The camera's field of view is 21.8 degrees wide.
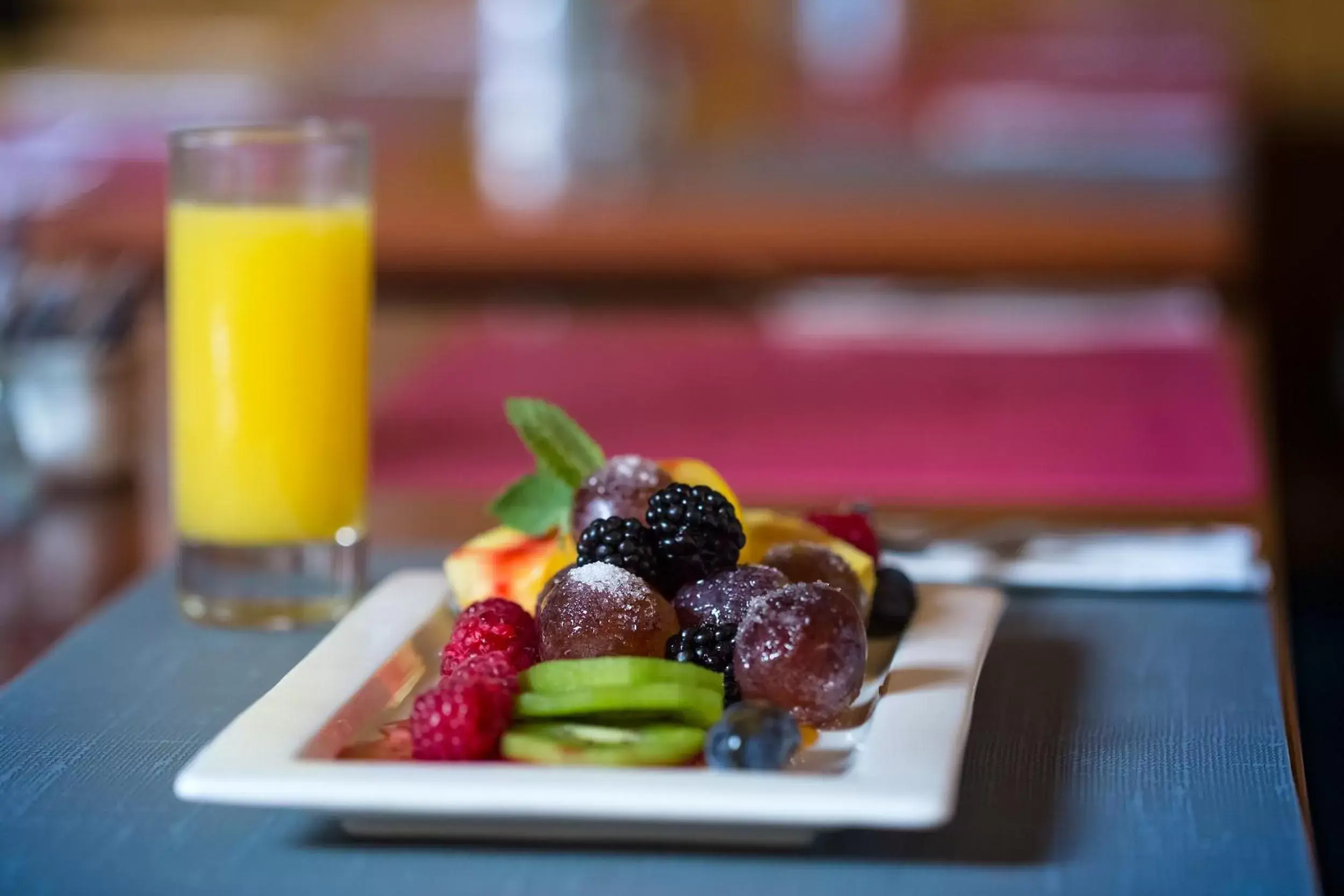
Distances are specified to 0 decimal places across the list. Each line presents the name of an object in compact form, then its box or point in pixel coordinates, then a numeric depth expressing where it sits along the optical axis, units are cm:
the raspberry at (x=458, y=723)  71
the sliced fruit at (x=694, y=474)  84
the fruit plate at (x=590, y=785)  67
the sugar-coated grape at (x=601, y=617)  74
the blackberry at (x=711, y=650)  74
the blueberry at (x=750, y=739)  69
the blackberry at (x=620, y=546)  77
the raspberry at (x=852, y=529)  86
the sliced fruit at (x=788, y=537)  83
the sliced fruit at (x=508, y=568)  82
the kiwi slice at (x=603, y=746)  71
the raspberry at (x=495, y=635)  76
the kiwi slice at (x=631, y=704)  72
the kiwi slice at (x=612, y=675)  72
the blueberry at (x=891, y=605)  83
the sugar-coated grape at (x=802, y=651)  73
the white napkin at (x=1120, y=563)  90
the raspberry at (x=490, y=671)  72
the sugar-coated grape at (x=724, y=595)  76
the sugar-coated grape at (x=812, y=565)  80
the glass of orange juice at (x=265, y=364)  87
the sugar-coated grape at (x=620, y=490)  82
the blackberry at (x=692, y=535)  78
